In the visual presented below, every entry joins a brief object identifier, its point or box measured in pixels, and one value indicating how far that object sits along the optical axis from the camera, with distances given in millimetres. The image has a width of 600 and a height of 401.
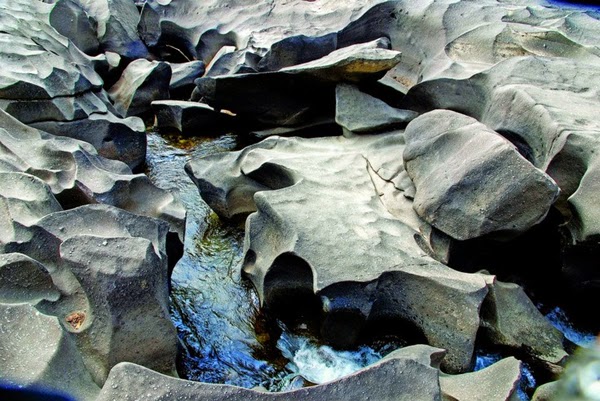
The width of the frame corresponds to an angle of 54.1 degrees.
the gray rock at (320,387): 1722
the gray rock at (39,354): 1869
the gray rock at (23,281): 2262
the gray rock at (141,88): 5266
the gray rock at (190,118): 5078
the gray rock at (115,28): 6078
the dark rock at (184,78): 5727
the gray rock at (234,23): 5398
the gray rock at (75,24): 5617
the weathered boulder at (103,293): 2252
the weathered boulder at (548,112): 3078
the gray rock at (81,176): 3143
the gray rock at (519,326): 2804
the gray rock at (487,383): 2223
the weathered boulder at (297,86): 4152
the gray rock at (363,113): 4180
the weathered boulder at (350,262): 2734
